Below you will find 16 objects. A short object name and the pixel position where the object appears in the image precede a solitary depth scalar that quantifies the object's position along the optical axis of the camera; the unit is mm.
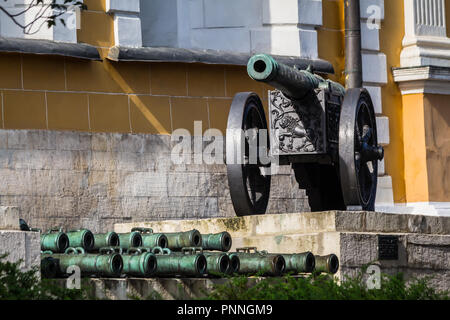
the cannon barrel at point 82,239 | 18691
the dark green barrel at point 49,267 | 16344
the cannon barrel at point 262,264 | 17906
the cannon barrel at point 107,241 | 19062
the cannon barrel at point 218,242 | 20000
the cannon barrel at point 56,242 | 18312
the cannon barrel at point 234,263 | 17859
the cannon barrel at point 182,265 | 17219
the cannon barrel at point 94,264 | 16687
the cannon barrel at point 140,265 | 16875
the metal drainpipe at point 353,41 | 29344
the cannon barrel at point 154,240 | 19516
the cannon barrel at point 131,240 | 19375
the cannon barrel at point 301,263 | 18391
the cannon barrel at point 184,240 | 19562
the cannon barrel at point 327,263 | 18766
